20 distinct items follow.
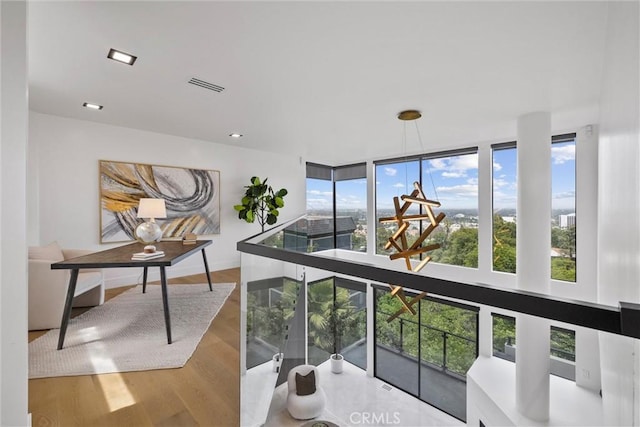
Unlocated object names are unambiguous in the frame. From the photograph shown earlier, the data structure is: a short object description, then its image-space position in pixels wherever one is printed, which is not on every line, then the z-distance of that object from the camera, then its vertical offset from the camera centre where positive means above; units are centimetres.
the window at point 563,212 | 422 -2
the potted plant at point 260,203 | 537 +16
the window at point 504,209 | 482 +3
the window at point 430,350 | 508 -282
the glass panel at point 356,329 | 597 -263
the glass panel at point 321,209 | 698 +5
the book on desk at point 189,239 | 367 -39
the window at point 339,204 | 706 +17
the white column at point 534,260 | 314 -58
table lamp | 335 -6
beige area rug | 205 -112
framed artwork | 412 +24
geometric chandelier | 324 -12
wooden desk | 225 -44
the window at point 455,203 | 529 +16
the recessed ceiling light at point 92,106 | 331 +128
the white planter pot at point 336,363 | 503 -281
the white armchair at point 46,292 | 261 -78
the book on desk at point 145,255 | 254 -42
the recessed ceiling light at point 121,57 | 218 +125
